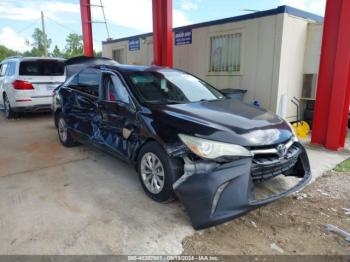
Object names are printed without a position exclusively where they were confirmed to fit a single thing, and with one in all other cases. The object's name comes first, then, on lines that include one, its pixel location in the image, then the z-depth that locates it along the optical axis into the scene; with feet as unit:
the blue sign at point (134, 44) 35.29
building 21.63
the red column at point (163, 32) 23.99
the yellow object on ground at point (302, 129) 20.80
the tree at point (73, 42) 185.47
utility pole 116.28
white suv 25.26
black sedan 8.30
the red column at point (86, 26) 36.35
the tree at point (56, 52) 180.04
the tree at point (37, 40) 193.66
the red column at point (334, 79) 16.01
